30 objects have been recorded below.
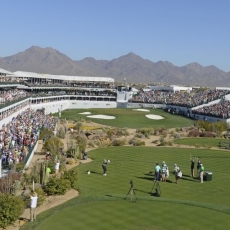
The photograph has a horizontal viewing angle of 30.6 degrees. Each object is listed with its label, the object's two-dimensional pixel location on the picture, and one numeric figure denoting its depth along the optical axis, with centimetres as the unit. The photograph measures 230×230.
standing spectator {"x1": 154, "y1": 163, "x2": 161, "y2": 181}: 2984
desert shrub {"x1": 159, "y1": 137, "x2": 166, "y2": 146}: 5100
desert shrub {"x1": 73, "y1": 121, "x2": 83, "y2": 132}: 6312
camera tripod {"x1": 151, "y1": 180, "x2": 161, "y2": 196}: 2672
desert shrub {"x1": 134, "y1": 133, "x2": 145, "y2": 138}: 5731
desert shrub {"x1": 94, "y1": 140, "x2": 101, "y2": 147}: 4900
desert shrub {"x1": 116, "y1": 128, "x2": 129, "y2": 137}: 5861
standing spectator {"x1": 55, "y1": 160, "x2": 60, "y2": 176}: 3234
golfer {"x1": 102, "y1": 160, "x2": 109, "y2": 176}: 3200
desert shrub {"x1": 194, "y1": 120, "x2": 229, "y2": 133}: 6450
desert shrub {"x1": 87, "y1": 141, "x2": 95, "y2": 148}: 4805
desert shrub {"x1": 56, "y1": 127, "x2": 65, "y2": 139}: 5491
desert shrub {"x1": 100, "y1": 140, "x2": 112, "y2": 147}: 4915
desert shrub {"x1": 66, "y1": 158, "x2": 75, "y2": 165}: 3681
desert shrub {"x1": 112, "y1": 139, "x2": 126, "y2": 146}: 4975
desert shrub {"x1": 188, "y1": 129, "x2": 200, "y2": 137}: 6096
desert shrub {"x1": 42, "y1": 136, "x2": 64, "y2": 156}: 3903
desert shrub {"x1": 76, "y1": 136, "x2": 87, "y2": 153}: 4261
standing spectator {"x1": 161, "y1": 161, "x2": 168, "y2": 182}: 3050
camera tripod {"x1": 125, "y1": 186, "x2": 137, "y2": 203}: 2484
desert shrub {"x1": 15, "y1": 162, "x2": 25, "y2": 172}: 2956
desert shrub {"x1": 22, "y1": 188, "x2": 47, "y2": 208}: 2295
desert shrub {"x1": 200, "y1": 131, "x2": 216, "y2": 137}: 6114
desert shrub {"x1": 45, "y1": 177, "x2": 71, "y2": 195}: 2606
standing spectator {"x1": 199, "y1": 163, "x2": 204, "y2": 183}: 3082
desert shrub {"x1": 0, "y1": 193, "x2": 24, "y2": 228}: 1994
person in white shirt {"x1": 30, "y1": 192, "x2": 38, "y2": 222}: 2076
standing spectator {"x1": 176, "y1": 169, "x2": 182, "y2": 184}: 3020
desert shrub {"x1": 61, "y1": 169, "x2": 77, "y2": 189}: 2739
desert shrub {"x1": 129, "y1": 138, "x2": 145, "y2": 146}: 5053
